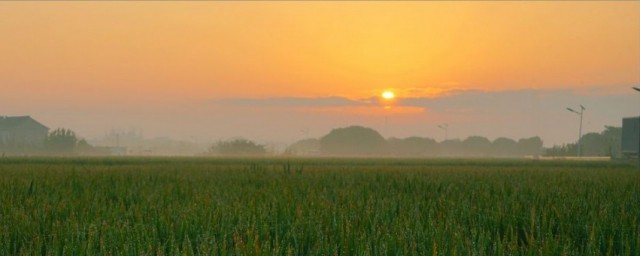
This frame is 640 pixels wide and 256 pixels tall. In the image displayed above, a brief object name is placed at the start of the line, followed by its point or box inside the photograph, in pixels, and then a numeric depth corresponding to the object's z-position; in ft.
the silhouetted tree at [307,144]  622.95
